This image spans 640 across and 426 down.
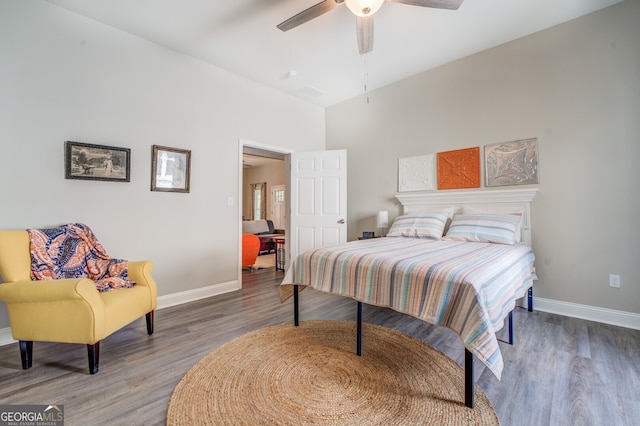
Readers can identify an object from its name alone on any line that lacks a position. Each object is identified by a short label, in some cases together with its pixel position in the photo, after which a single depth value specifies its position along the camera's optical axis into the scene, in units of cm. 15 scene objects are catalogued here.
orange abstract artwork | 333
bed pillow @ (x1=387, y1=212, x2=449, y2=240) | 314
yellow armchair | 173
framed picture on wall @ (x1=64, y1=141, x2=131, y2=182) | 250
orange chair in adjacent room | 484
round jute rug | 138
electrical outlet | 251
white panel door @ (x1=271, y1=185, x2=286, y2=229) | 891
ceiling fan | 196
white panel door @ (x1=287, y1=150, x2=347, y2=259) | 421
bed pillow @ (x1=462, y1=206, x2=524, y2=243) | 286
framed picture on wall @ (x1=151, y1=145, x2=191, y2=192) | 303
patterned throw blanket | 206
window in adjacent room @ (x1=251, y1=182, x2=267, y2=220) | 947
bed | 138
